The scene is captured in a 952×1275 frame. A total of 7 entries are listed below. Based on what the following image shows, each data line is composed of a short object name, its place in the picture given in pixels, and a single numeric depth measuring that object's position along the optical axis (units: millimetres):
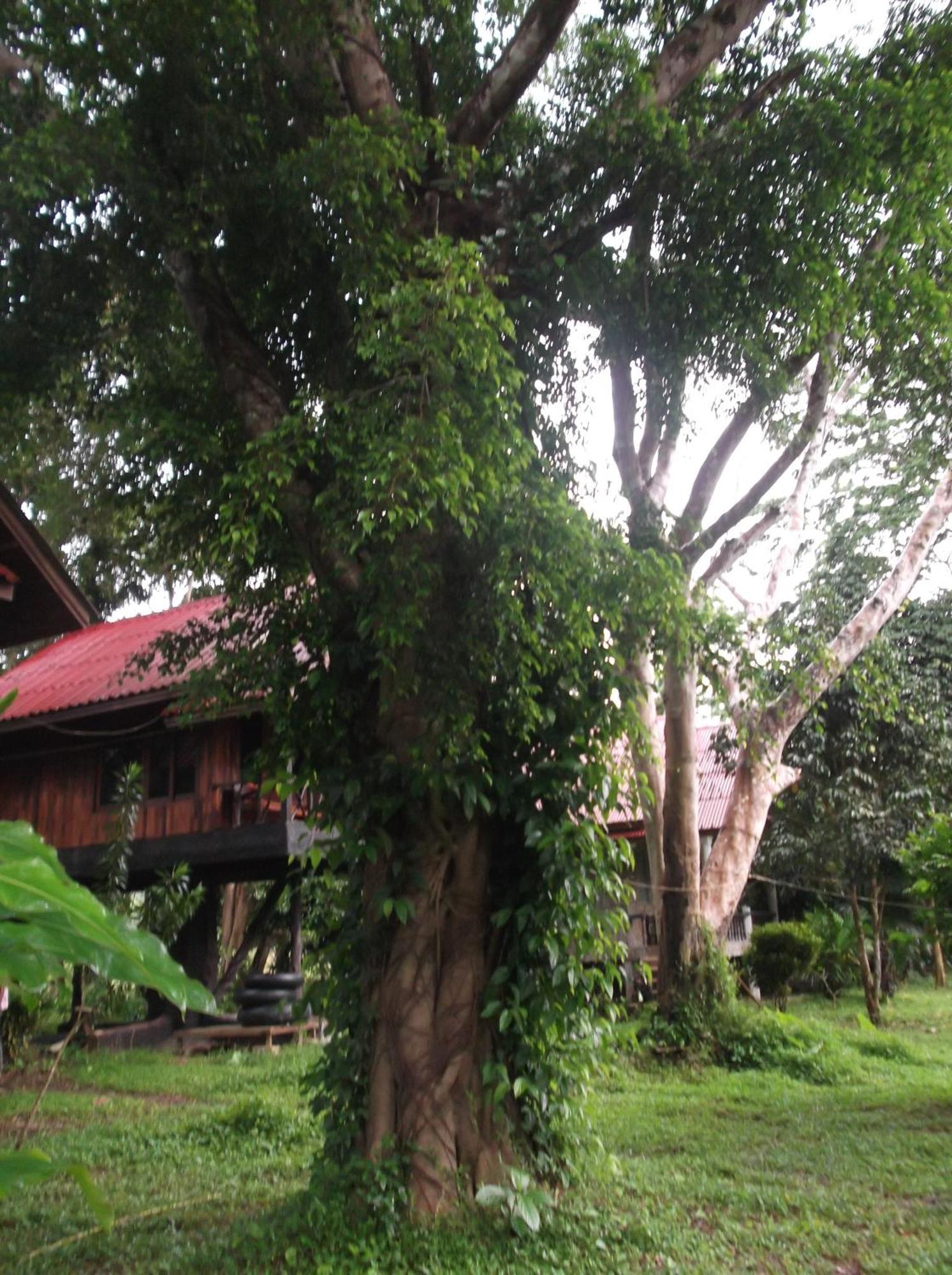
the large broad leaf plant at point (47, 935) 859
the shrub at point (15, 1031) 11430
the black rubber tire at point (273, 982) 13836
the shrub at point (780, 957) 16469
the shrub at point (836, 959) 17727
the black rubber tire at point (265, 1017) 13508
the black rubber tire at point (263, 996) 13672
